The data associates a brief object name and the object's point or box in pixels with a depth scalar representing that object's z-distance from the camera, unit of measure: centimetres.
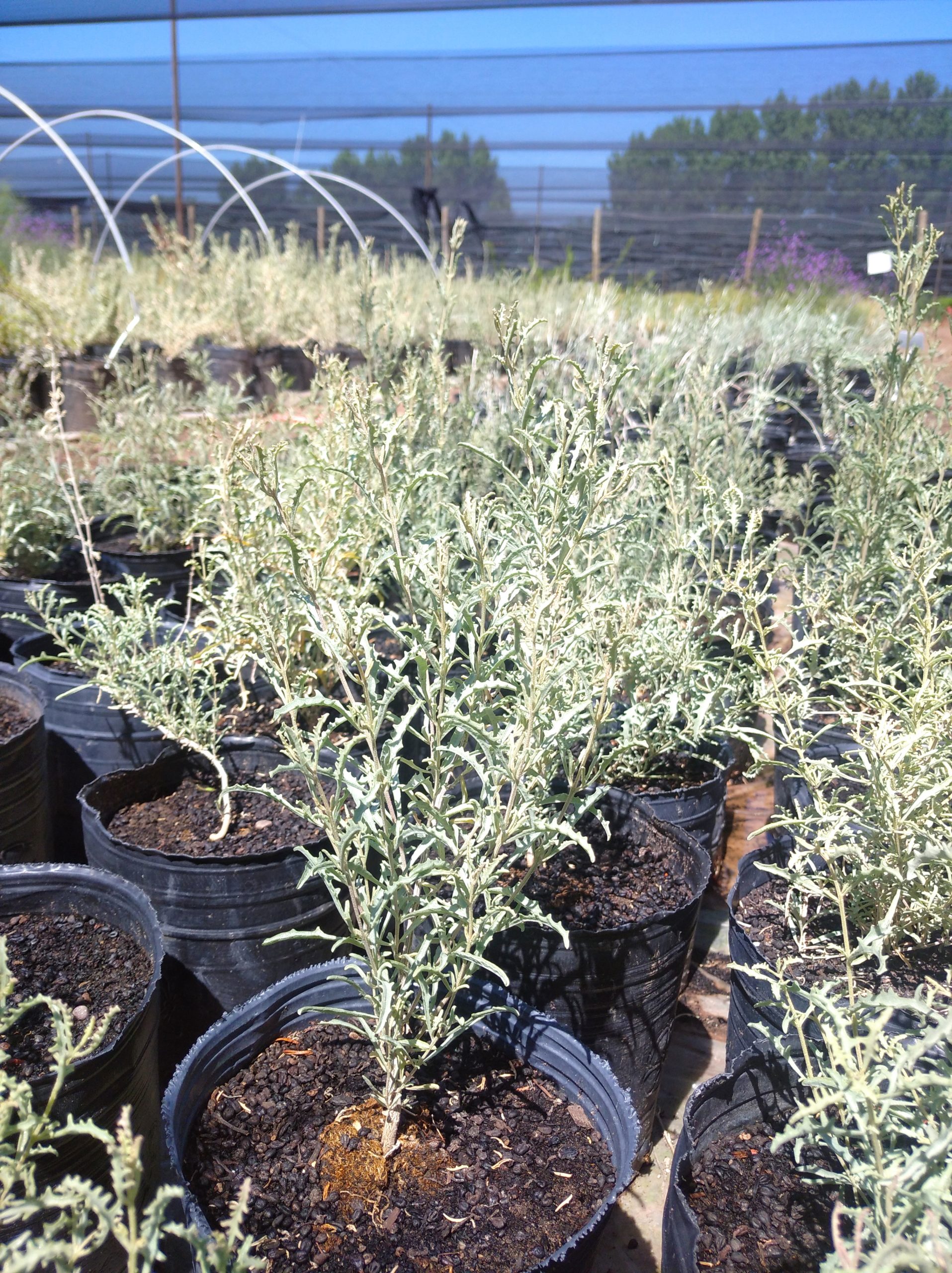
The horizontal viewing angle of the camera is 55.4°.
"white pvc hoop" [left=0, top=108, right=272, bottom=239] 678
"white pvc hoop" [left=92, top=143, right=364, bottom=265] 840
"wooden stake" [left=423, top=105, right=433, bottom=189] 1527
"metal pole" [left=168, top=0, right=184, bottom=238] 1104
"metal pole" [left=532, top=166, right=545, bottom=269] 1571
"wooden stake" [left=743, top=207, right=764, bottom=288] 1237
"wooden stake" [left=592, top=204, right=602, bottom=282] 923
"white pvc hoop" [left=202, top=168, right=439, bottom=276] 869
